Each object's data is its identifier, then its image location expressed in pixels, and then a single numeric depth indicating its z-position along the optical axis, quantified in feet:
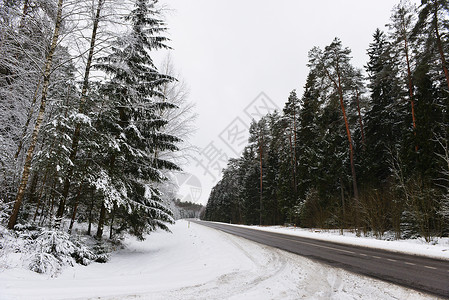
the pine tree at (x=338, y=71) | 68.80
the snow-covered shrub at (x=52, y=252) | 17.22
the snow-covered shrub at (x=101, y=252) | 24.31
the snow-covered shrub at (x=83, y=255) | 21.94
